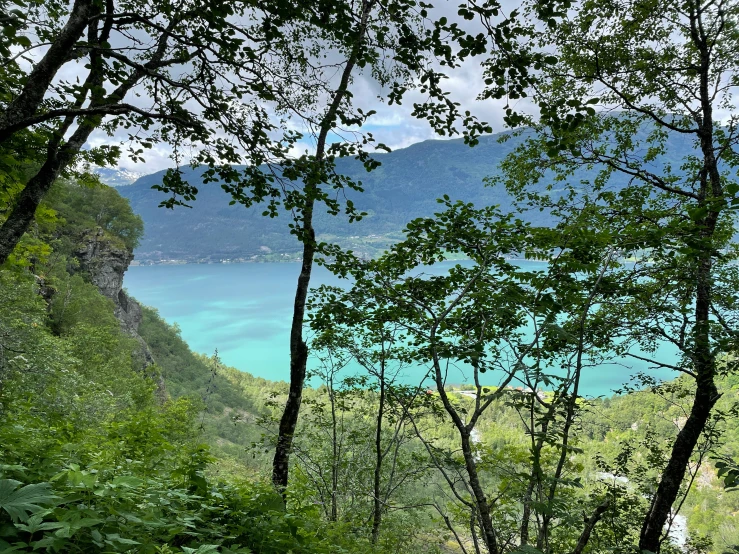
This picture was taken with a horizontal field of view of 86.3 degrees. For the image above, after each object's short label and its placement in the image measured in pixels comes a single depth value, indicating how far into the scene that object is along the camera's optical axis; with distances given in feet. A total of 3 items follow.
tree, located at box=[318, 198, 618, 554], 8.85
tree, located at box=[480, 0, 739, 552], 15.08
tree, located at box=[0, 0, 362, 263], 8.70
